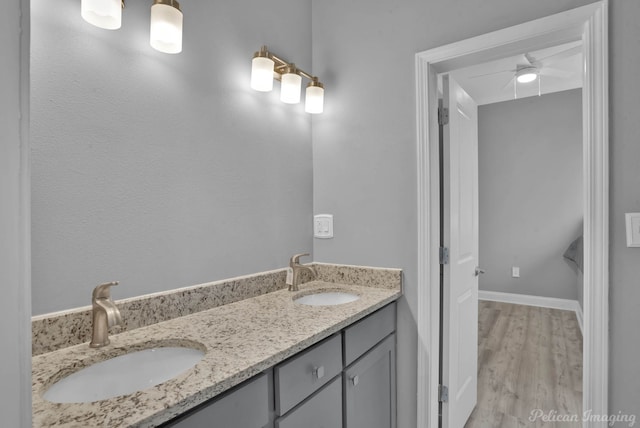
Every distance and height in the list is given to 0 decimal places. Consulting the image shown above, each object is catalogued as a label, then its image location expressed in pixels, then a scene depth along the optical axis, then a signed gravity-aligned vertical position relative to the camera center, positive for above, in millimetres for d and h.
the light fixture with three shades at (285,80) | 1549 +649
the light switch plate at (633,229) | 1217 -57
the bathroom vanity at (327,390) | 868 -551
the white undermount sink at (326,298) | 1721 -421
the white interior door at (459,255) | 1766 -233
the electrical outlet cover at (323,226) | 1946 -67
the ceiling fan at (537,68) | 2836 +1324
